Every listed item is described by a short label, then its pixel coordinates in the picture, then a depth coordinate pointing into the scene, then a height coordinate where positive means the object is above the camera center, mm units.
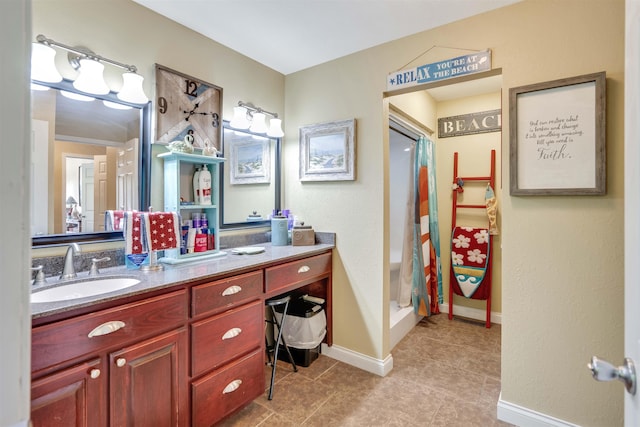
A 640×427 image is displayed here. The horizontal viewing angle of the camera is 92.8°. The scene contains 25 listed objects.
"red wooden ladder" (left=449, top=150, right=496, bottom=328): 3004 +60
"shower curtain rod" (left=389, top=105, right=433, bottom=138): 2584 +828
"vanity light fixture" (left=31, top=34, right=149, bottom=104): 1388 +704
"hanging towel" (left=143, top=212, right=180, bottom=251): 1600 -97
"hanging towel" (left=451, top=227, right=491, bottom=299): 3039 -487
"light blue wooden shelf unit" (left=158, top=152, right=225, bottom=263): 1814 +136
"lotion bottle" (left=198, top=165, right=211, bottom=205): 2006 +174
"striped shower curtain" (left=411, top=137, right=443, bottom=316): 3047 -142
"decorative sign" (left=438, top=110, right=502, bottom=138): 3096 +933
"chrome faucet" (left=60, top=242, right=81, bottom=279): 1432 -254
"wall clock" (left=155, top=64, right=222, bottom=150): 1854 +681
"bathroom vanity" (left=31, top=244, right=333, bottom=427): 1070 -577
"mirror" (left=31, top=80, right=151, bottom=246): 1471 +266
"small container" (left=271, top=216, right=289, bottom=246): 2428 -160
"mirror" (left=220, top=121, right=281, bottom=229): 2324 +276
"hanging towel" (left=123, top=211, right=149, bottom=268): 1562 -113
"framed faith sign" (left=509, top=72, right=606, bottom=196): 1495 +389
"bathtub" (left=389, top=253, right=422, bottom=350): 2676 -986
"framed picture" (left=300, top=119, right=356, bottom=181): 2328 +488
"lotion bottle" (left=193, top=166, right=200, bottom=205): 2008 +165
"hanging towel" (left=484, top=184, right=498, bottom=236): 2979 +26
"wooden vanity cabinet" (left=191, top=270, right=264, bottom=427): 1494 -714
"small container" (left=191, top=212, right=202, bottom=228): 1948 -52
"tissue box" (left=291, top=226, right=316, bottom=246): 2389 -191
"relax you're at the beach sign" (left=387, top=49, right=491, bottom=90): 1786 +896
